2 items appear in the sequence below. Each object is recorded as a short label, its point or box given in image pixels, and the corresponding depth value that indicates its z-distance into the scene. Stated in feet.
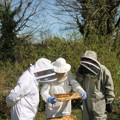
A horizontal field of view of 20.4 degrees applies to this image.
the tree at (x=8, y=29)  77.25
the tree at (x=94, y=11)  56.97
